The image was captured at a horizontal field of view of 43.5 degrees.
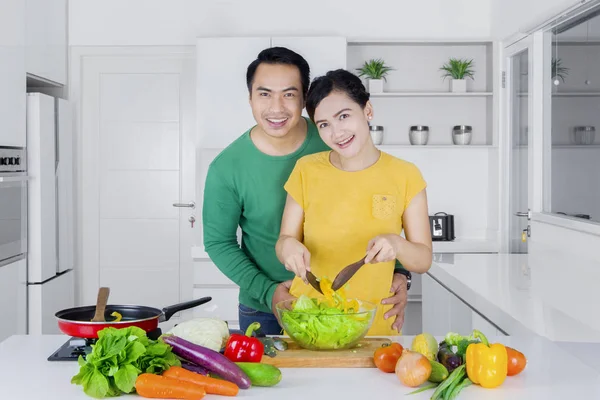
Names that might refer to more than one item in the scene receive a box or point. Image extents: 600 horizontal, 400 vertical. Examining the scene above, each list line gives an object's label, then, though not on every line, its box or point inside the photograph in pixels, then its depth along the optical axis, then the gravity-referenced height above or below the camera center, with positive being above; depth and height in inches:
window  144.3 +16.2
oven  163.6 -1.2
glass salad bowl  70.0 -11.8
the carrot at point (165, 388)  57.5 -14.5
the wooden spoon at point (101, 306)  71.1 -10.3
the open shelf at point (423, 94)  202.5 +28.4
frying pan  67.9 -11.3
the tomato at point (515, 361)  63.4 -13.8
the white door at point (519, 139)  179.6 +15.0
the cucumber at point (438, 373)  61.4 -14.2
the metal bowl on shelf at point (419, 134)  203.9 +17.6
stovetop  69.2 -14.2
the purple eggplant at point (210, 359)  60.8 -13.2
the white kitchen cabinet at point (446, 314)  106.9 -18.7
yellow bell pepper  60.7 -13.4
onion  60.7 -13.9
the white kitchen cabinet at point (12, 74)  166.4 +28.4
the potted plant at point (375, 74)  204.5 +34.4
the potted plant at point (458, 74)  204.5 +34.3
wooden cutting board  68.2 -14.6
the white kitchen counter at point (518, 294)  87.0 -13.6
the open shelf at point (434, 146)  202.8 +14.3
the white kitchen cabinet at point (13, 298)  165.8 -22.8
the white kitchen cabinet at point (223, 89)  192.7 +28.2
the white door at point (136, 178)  212.5 +5.9
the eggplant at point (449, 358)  63.4 -13.6
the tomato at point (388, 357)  65.6 -13.8
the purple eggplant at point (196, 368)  61.8 -14.1
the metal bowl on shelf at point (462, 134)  204.8 +17.7
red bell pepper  66.1 -13.3
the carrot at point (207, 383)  59.0 -14.5
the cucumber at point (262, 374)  61.3 -14.3
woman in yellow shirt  84.9 -0.3
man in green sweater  90.7 +1.6
